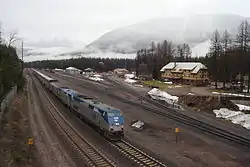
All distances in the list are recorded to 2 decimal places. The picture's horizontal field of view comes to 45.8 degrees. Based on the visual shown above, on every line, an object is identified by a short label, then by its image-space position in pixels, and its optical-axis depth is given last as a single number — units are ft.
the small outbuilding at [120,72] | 528.83
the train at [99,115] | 91.66
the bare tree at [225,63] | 246.72
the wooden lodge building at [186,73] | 305.04
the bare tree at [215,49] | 272.45
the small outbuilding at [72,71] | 613.89
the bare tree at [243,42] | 225.43
